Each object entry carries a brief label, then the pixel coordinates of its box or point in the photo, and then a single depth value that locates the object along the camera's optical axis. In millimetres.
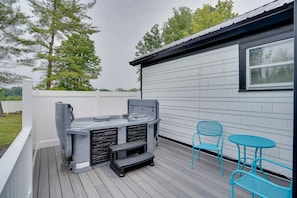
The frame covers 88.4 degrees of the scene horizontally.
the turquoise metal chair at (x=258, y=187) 1556
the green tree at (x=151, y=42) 13368
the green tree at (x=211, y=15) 12188
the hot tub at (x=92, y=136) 2844
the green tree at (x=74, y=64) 8039
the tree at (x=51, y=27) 7363
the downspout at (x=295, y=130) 708
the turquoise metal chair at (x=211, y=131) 3357
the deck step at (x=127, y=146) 3023
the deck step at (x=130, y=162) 2774
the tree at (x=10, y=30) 6148
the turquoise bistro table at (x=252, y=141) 2314
